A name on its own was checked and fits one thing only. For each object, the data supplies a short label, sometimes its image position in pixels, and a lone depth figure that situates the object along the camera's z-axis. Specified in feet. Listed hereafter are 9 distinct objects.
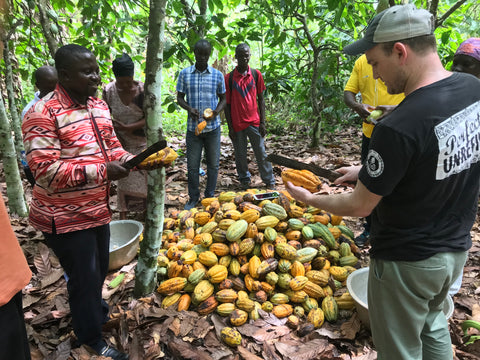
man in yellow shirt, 8.69
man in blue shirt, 13.00
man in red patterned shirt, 5.21
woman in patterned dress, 10.52
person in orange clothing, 3.14
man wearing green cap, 3.69
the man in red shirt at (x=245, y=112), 14.39
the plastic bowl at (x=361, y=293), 6.65
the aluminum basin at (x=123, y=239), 9.25
